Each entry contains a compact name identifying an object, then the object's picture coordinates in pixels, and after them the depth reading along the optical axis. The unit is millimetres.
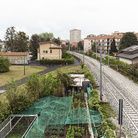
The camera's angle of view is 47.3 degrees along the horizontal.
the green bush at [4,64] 37344
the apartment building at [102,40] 90219
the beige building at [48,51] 57969
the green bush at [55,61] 52969
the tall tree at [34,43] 70812
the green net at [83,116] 11992
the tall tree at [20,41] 70812
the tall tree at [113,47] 76338
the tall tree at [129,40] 63612
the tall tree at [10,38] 75312
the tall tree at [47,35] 114875
